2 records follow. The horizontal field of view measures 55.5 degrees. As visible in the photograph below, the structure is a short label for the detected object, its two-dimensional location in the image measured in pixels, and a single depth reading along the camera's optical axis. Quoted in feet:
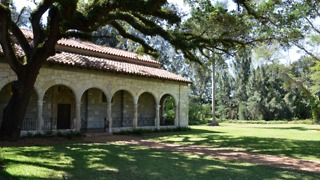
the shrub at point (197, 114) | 123.63
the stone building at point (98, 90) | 53.06
